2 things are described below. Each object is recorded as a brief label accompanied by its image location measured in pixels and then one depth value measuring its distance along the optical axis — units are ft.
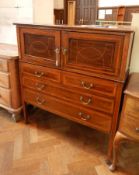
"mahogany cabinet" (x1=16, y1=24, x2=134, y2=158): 3.70
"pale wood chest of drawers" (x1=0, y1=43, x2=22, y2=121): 5.63
